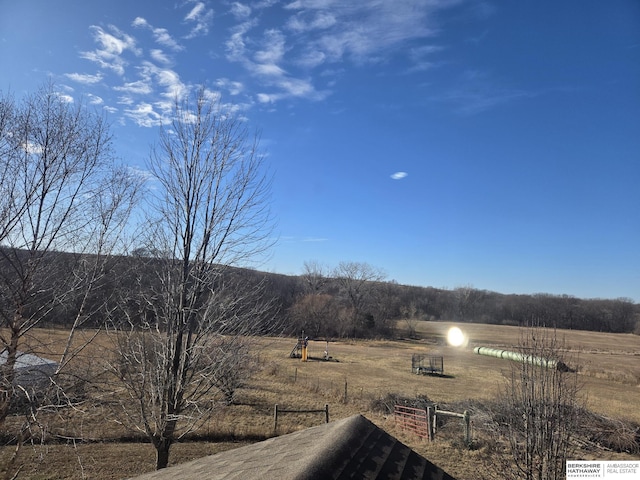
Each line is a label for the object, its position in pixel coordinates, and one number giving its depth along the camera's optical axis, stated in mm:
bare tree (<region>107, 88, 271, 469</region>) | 7000
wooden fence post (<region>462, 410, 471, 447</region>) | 14914
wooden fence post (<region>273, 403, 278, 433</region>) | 16750
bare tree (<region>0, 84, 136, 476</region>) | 6289
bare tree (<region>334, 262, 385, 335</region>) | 74862
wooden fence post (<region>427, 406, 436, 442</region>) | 15922
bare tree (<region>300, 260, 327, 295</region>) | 86688
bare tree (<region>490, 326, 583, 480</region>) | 5824
